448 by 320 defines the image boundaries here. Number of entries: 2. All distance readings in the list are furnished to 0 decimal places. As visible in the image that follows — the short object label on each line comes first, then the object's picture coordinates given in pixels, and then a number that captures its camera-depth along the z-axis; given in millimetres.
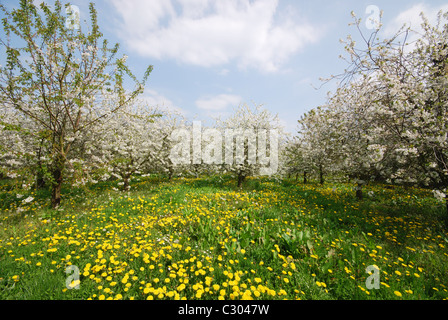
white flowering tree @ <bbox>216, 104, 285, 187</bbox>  10602
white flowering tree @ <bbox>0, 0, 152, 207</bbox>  5348
